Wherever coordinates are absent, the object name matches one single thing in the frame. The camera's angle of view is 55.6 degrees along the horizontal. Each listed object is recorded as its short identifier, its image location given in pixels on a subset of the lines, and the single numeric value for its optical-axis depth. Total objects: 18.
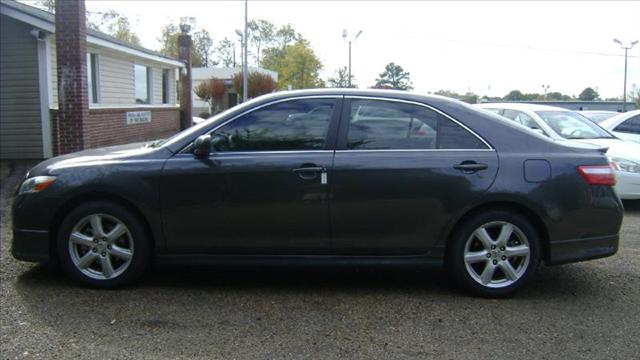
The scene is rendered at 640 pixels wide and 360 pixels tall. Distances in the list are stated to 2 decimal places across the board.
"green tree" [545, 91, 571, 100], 89.03
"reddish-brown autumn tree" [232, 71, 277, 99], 47.73
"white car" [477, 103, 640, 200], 8.52
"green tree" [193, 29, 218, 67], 78.50
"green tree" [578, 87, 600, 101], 93.56
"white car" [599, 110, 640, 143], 10.65
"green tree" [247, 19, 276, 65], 85.50
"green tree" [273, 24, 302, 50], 84.56
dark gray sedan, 4.59
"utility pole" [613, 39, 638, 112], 46.68
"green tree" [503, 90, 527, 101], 80.11
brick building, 11.26
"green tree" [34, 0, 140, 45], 53.94
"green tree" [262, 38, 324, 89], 60.59
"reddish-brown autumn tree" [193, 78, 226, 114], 47.47
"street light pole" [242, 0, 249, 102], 32.74
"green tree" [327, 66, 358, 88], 54.69
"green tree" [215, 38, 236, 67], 82.57
